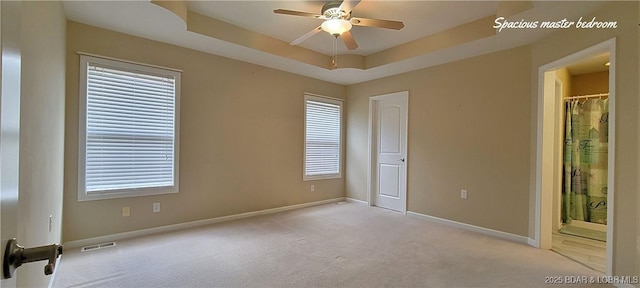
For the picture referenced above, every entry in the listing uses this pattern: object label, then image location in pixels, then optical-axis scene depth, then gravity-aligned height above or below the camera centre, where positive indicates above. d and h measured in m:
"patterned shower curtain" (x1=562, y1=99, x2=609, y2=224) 4.13 -0.20
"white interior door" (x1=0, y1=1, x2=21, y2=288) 0.52 +0.04
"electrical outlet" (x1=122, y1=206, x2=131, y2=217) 3.39 -0.85
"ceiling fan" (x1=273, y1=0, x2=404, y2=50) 2.66 +1.18
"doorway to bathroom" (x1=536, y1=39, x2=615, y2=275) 3.46 -0.23
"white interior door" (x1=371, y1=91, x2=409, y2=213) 4.98 -0.11
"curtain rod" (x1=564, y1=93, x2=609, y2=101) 4.17 +0.75
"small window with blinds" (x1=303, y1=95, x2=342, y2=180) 5.33 +0.10
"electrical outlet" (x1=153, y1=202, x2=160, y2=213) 3.62 -0.85
